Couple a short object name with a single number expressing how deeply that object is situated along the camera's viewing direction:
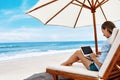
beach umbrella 2.46
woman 1.51
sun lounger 1.38
